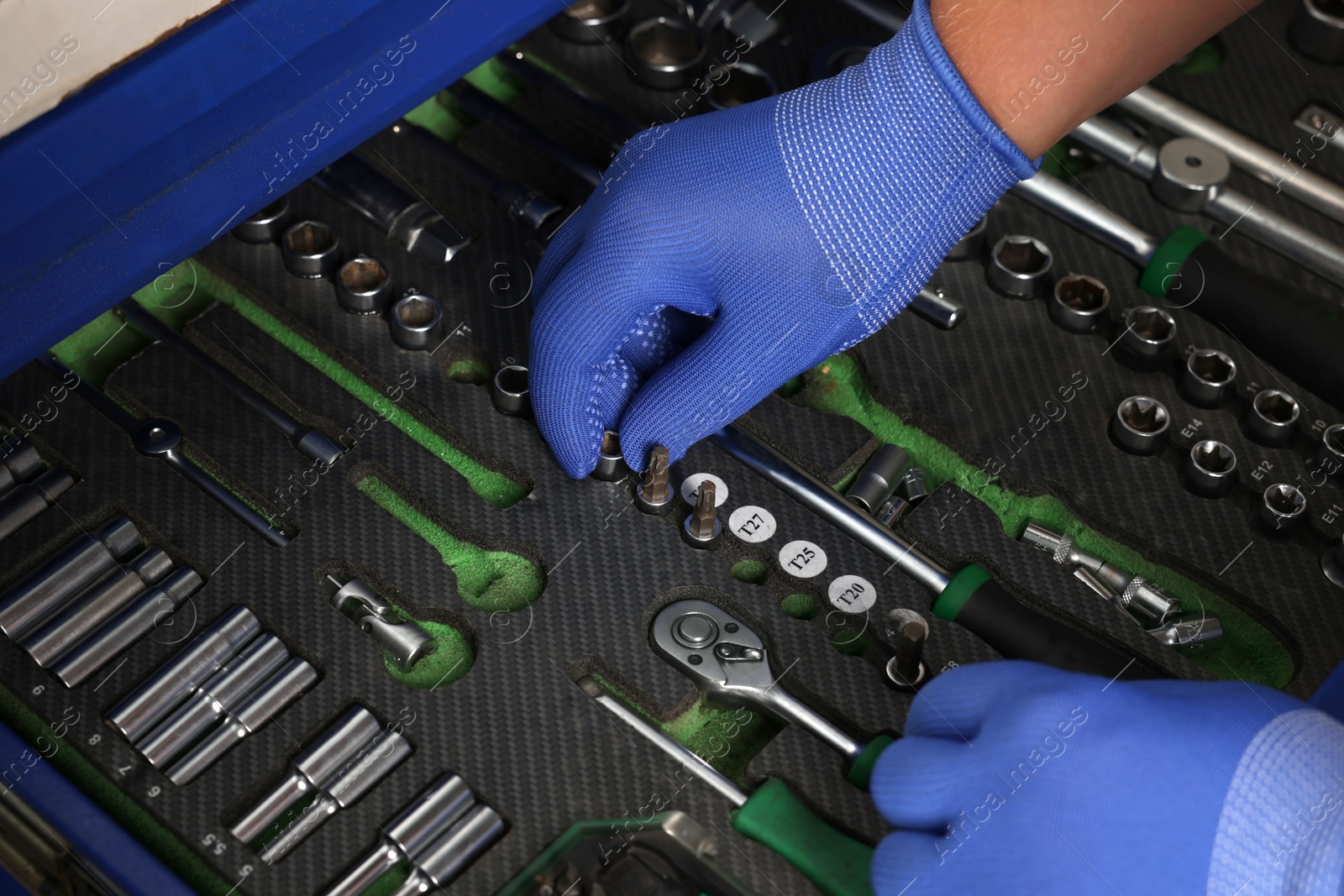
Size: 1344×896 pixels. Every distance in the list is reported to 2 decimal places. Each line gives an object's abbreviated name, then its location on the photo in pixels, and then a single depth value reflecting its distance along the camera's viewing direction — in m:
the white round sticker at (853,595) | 0.96
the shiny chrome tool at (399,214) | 1.03
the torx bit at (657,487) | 0.96
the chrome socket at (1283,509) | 0.98
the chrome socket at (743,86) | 1.09
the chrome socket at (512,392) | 0.99
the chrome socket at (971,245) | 1.04
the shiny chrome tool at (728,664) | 0.93
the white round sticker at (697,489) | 0.97
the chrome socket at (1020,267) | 1.04
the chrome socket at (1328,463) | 0.99
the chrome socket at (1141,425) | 1.00
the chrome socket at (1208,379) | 1.01
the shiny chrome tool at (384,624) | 0.94
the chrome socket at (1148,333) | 1.02
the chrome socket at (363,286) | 1.01
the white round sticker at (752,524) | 0.97
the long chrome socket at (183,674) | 0.92
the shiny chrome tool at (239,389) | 0.97
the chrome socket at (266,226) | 1.02
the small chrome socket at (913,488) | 0.99
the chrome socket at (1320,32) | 1.11
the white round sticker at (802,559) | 0.96
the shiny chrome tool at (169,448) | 0.96
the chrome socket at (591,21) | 1.10
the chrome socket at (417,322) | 1.00
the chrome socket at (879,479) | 0.98
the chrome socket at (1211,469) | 0.99
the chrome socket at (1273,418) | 1.00
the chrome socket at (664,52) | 1.09
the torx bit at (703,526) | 0.96
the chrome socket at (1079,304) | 1.03
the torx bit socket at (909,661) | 0.92
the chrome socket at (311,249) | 1.02
